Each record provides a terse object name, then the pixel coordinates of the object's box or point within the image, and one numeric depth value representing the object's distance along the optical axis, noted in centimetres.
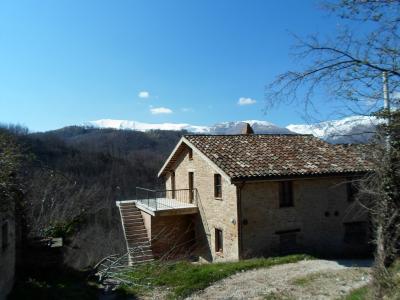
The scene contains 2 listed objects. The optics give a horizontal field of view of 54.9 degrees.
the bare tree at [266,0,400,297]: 670
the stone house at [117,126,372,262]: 1769
